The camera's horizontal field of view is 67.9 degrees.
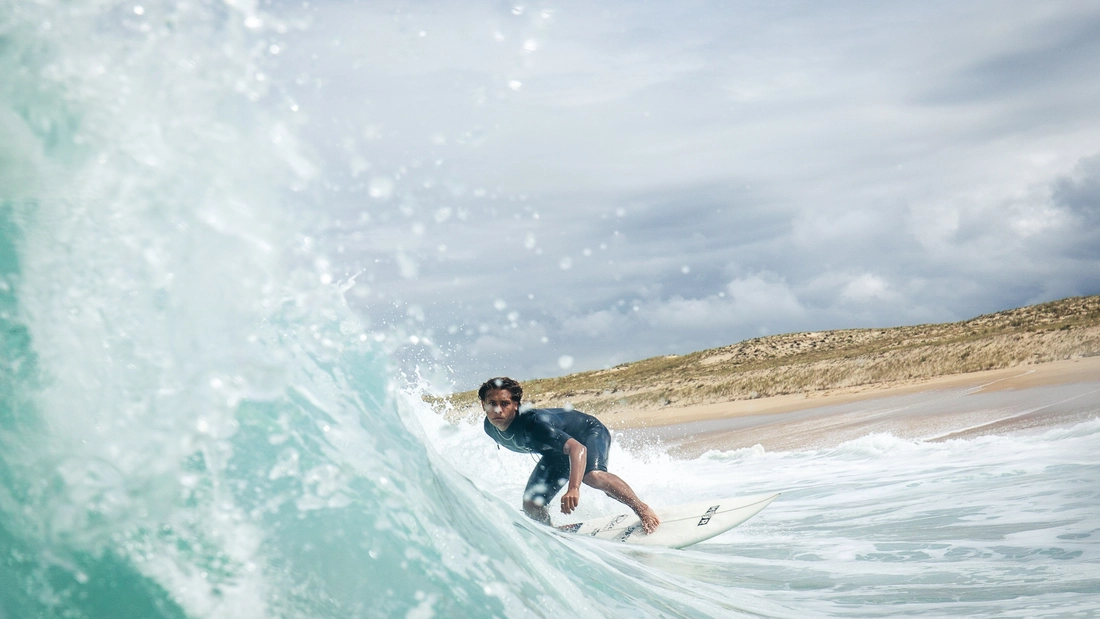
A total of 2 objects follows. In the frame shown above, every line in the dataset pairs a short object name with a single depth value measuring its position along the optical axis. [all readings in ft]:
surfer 20.17
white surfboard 21.02
